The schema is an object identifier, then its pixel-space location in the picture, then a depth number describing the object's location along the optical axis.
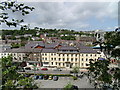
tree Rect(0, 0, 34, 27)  2.24
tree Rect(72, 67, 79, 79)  22.42
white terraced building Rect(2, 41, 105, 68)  27.48
